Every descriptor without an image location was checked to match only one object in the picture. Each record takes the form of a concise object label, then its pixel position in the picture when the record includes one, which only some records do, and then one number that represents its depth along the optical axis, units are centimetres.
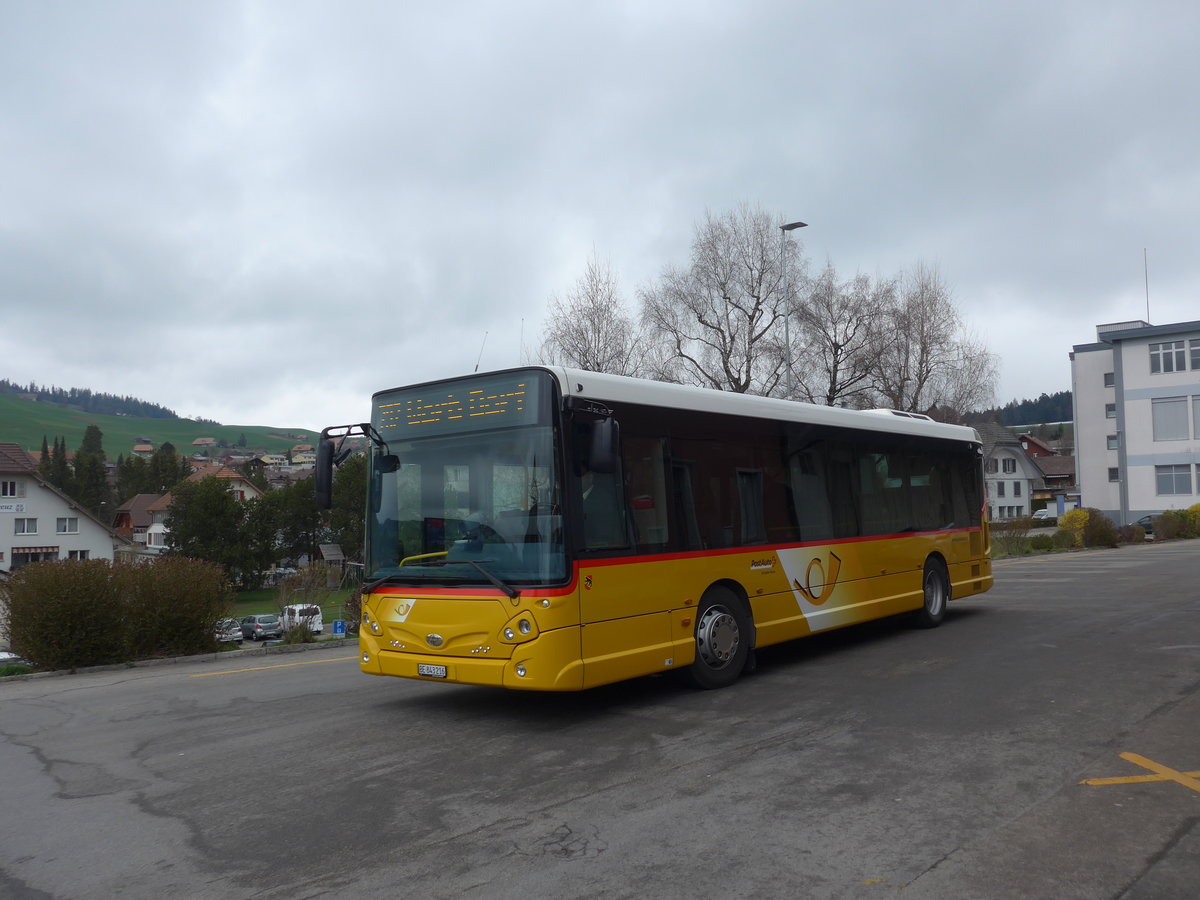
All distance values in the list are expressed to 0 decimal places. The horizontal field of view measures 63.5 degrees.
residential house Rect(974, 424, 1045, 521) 9775
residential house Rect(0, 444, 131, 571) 6494
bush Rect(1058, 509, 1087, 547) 3919
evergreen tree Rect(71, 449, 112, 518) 11675
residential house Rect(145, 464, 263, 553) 11088
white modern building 5997
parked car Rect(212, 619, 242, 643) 1368
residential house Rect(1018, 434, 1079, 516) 11150
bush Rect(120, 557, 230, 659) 1273
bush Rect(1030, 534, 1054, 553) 3825
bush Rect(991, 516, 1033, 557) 3572
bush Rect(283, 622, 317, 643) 1529
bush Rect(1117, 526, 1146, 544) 4200
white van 1573
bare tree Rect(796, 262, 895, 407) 4031
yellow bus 766
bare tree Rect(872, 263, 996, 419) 4131
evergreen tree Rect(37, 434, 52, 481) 12044
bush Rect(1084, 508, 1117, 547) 3916
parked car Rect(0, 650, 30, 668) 1244
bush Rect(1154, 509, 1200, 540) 4581
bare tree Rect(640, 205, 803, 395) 3866
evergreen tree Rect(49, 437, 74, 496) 11756
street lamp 2656
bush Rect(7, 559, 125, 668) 1198
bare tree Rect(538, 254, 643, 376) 3572
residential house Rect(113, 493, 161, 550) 11769
